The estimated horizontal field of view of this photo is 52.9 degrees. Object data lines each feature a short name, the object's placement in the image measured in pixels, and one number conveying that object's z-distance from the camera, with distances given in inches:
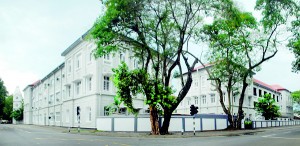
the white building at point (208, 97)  2001.7
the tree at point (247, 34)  1088.0
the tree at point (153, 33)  852.6
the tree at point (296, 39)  1115.2
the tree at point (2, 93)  3236.2
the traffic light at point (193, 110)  923.5
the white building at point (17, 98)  4170.8
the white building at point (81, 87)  1295.5
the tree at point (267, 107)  1983.3
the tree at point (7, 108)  3654.0
